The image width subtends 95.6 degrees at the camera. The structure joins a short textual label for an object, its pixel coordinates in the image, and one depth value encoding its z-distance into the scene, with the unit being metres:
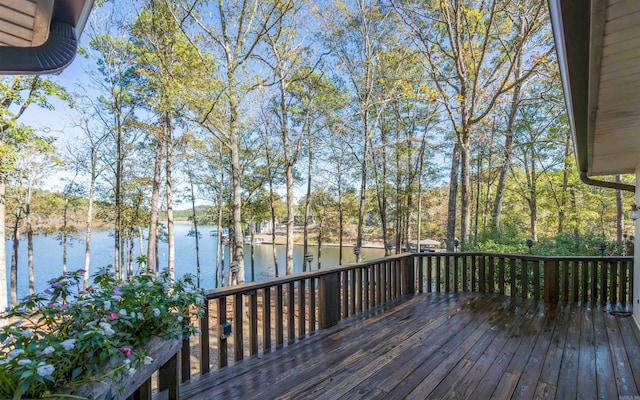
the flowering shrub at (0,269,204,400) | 0.90
